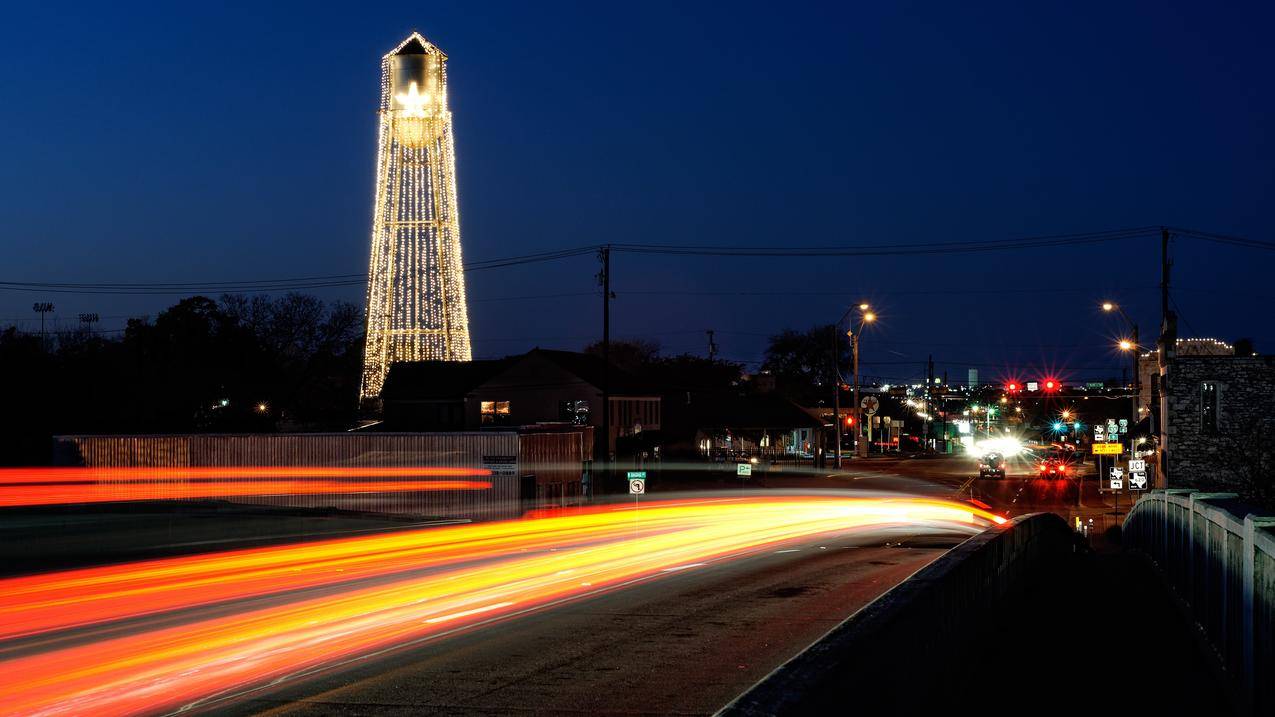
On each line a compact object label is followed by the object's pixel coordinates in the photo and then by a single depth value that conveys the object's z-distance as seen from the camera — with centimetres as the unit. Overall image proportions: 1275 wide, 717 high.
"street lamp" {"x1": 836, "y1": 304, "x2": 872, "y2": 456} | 5900
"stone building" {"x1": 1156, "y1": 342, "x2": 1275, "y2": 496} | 4997
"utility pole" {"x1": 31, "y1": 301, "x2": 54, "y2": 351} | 10012
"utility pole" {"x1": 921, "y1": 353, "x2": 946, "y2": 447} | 12369
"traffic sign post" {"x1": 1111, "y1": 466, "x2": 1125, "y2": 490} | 4697
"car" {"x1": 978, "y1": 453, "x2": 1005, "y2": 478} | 7144
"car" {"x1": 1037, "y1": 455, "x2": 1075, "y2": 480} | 7300
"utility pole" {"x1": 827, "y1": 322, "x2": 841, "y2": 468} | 7195
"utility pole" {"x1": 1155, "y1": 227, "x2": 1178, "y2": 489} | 4944
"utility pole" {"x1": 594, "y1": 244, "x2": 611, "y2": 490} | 4912
